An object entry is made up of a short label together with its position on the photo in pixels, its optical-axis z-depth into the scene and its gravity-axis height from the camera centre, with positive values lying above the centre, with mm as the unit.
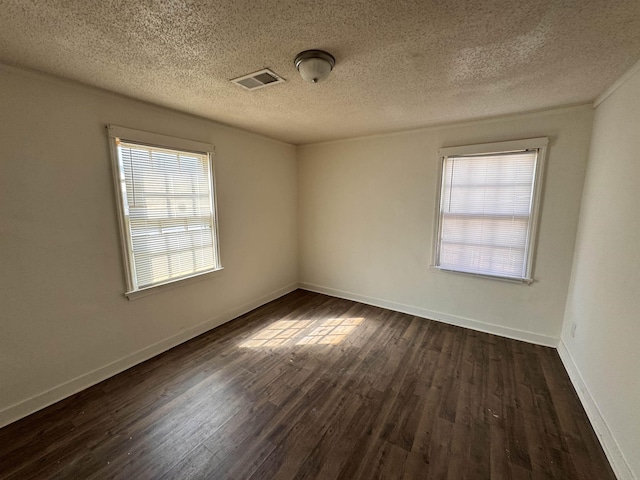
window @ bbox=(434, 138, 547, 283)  2799 -17
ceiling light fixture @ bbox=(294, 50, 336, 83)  1604 +889
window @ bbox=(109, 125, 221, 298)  2373 -3
